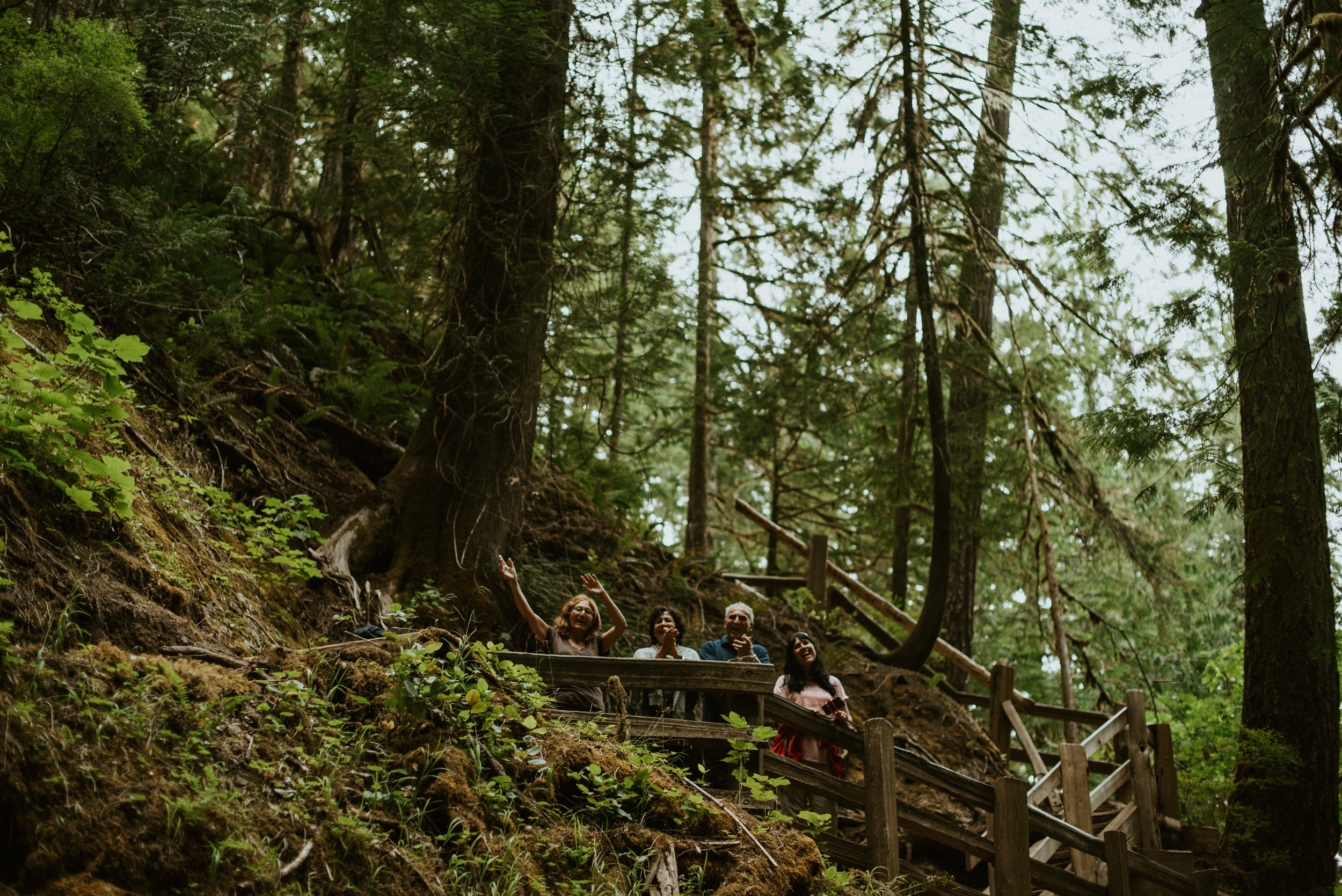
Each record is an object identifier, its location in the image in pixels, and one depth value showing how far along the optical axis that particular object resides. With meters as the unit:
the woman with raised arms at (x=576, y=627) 6.57
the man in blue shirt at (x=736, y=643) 7.19
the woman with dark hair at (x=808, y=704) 6.39
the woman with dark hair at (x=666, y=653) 6.35
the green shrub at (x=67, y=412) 4.38
